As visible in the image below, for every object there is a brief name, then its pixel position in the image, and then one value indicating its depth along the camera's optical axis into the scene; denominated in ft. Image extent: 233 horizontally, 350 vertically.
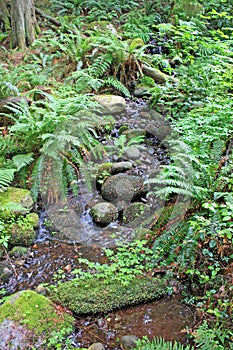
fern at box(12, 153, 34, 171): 16.14
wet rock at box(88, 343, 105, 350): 10.41
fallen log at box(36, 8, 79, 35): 33.60
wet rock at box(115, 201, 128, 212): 16.40
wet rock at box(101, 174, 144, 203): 16.75
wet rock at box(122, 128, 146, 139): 21.39
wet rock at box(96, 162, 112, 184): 17.76
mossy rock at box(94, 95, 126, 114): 22.95
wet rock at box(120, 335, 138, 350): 10.49
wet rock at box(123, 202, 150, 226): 15.74
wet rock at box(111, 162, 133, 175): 18.30
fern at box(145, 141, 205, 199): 13.29
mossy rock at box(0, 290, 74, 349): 10.42
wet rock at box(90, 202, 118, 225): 15.89
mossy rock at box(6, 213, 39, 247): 14.39
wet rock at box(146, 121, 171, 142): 21.01
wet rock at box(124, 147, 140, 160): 19.63
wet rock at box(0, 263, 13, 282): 13.00
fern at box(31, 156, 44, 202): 16.21
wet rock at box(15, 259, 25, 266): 13.65
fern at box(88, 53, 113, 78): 24.71
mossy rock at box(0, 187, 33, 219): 14.95
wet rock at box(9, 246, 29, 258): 13.99
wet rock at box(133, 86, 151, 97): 25.31
